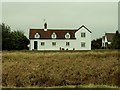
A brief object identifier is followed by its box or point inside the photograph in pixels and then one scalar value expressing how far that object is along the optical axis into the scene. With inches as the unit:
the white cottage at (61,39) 2092.8
